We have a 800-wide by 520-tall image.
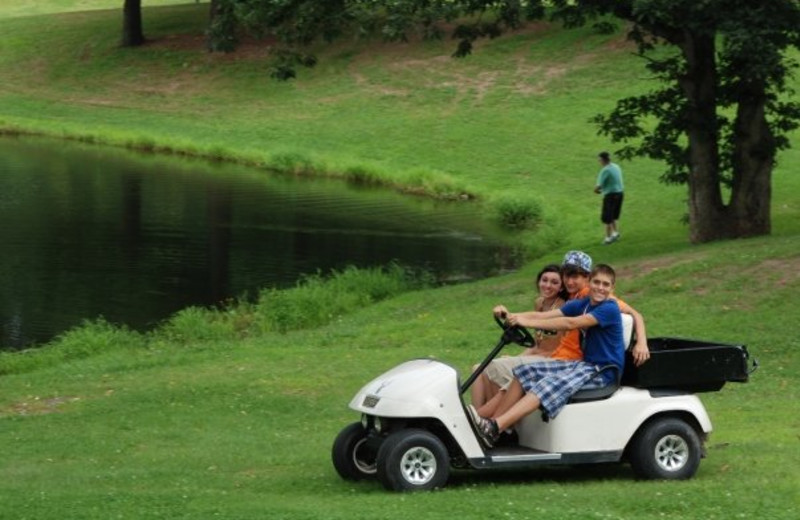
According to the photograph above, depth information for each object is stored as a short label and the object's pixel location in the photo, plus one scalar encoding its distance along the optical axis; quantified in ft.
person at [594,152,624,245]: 101.50
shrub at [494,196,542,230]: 121.70
